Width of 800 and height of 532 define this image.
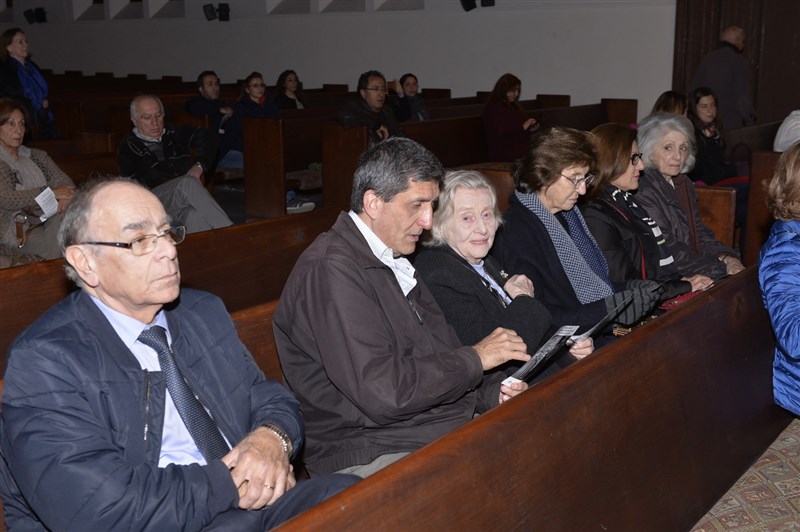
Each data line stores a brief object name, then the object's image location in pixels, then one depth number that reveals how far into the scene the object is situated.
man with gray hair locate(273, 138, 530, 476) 1.95
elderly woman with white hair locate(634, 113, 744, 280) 3.67
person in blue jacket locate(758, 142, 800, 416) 2.43
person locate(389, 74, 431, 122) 8.59
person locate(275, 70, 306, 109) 9.31
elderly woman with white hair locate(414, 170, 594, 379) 2.40
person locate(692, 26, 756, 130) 7.54
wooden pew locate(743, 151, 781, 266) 4.61
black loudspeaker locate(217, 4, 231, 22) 14.34
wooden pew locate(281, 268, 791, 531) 1.43
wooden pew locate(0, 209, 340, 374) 2.65
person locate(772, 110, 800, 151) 5.15
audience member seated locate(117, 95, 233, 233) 4.20
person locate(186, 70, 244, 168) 7.57
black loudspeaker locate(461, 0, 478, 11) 11.33
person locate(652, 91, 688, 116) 5.32
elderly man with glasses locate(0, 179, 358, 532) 1.47
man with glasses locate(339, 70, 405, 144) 6.35
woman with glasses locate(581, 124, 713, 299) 3.22
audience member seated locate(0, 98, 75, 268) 3.82
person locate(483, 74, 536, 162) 6.84
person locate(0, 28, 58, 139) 6.56
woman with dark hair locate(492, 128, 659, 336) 2.83
